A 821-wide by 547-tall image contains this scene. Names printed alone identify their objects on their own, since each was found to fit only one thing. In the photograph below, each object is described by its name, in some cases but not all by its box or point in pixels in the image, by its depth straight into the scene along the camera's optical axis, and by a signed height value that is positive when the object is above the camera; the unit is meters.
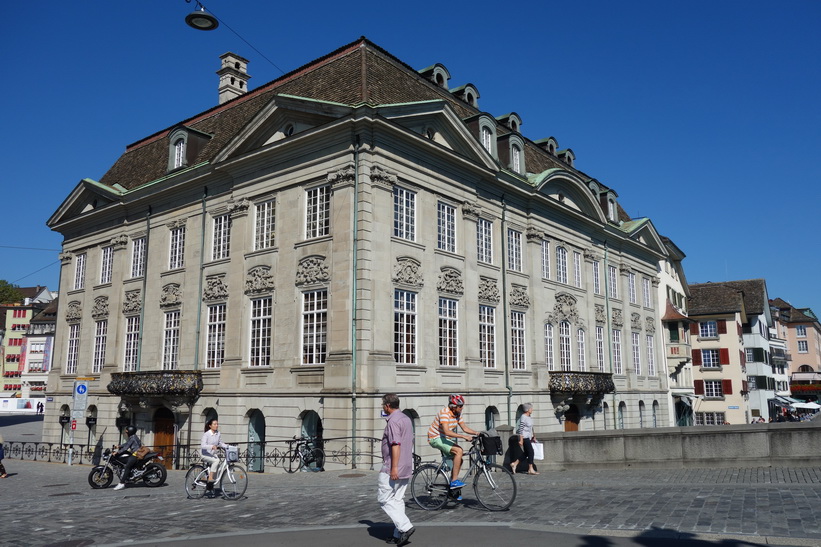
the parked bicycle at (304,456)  23.02 -1.93
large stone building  24.77 +5.38
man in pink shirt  9.17 -0.95
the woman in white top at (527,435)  17.81 -0.99
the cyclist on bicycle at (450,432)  11.55 -0.60
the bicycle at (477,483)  11.37 -1.42
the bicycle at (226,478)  14.66 -1.67
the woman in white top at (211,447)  14.76 -1.05
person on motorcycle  17.77 -1.41
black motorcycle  17.98 -1.88
